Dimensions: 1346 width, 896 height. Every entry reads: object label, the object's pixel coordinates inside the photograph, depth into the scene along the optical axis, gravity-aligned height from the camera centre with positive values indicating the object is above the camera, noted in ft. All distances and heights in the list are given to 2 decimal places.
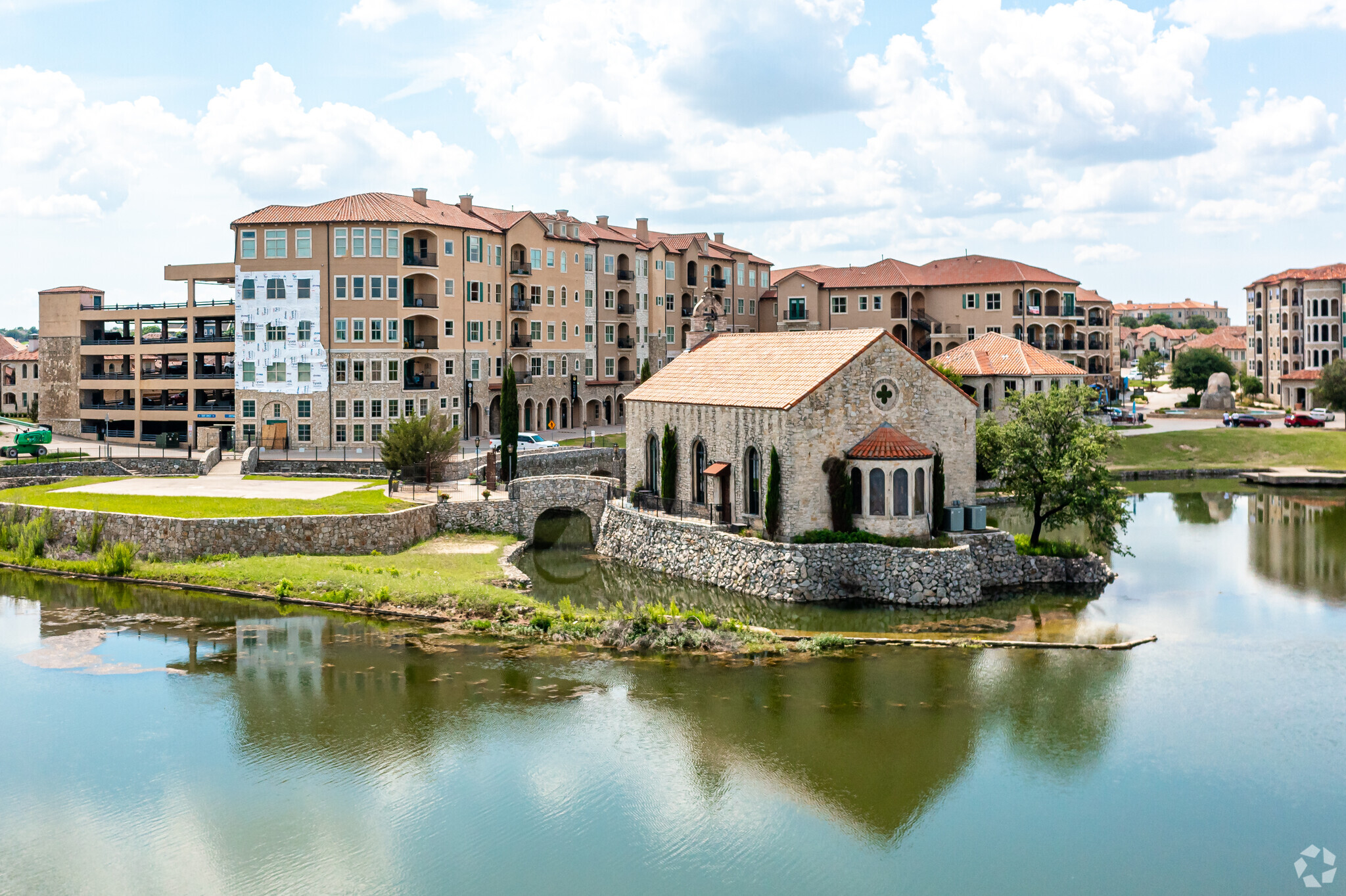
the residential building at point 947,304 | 315.58 +33.53
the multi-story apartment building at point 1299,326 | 349.41 +29.22
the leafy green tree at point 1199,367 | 384.68 +18.64
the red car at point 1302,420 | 289.53 +0.79
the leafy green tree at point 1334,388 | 297.53 +8.77
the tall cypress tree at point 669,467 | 157.89 -4.46
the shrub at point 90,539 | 155.63 -12.59
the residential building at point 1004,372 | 234.38 +10.96
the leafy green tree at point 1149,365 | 526.57 +27.32
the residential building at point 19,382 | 320.09 +16.39
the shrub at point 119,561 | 148.56 -14.78
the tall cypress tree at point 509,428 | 183.52 +1.17
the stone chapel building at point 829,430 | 134.10 +0.05
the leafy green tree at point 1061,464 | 139.95 -4.38
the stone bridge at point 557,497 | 169.37 -8.80
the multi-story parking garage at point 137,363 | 250.78 +16.98
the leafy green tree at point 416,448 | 178.70 -1.67
